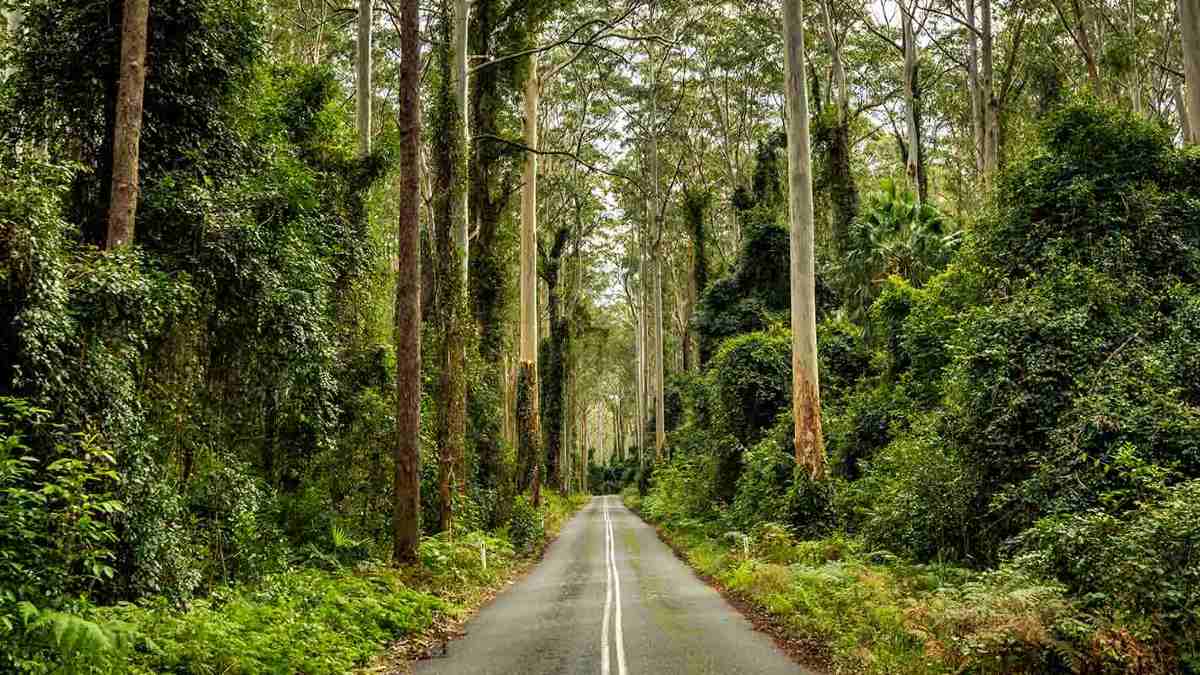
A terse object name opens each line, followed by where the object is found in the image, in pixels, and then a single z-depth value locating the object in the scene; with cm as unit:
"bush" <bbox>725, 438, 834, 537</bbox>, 1722
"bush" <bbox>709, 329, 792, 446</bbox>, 2455
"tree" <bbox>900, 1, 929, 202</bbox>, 3045
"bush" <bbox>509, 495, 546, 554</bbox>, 2244
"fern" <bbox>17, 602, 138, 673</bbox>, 564
